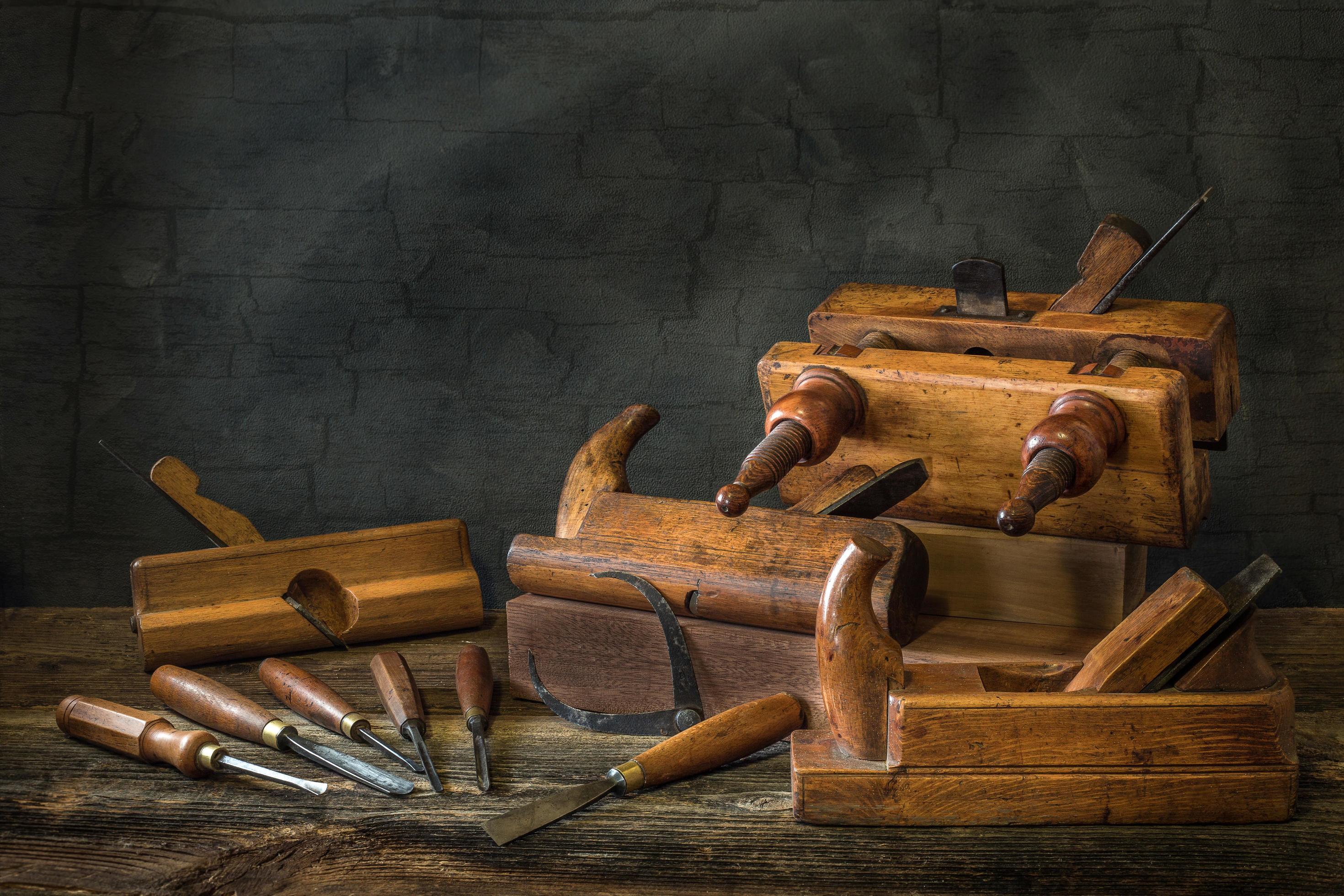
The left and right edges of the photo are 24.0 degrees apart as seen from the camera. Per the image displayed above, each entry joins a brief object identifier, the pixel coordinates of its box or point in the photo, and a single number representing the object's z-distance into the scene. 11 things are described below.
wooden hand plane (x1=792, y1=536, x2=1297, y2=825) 1.66
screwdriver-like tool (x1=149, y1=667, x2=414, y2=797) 1.74
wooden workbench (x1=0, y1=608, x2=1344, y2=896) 1.64
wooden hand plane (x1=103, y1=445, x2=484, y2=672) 1.91
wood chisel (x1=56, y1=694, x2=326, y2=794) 1.74
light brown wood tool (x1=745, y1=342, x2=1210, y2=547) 1.75
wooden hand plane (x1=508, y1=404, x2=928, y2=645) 1.76
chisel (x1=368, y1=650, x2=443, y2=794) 1.78
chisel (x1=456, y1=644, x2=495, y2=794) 1.75
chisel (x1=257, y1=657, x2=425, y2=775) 1.79
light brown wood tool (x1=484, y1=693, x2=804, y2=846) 1.69
